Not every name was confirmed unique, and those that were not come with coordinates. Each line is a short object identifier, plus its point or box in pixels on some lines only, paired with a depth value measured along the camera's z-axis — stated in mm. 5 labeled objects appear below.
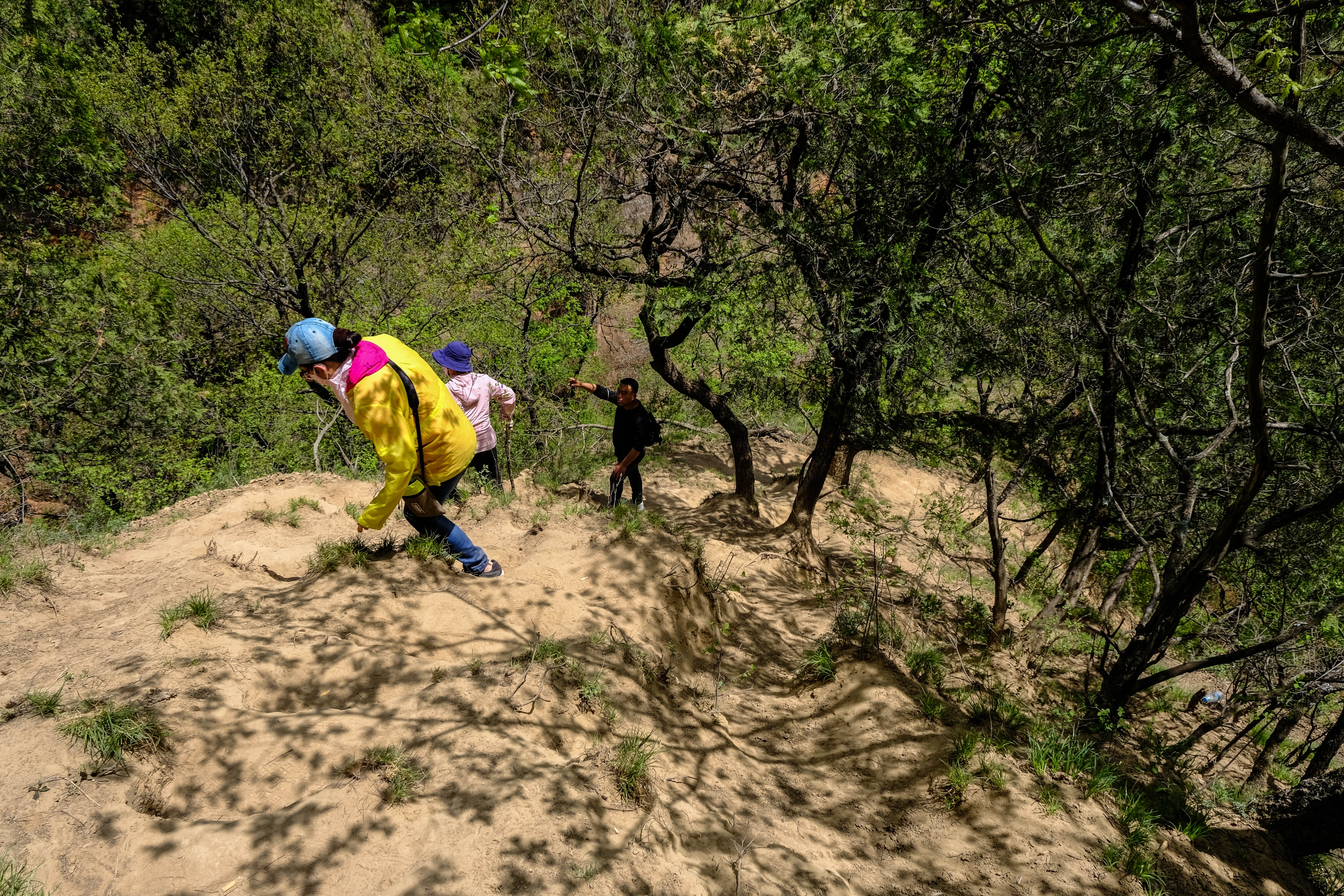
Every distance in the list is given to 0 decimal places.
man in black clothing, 6648
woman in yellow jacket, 3365
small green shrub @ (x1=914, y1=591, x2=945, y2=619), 6336
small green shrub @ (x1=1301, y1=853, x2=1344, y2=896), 3965
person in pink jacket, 5574
